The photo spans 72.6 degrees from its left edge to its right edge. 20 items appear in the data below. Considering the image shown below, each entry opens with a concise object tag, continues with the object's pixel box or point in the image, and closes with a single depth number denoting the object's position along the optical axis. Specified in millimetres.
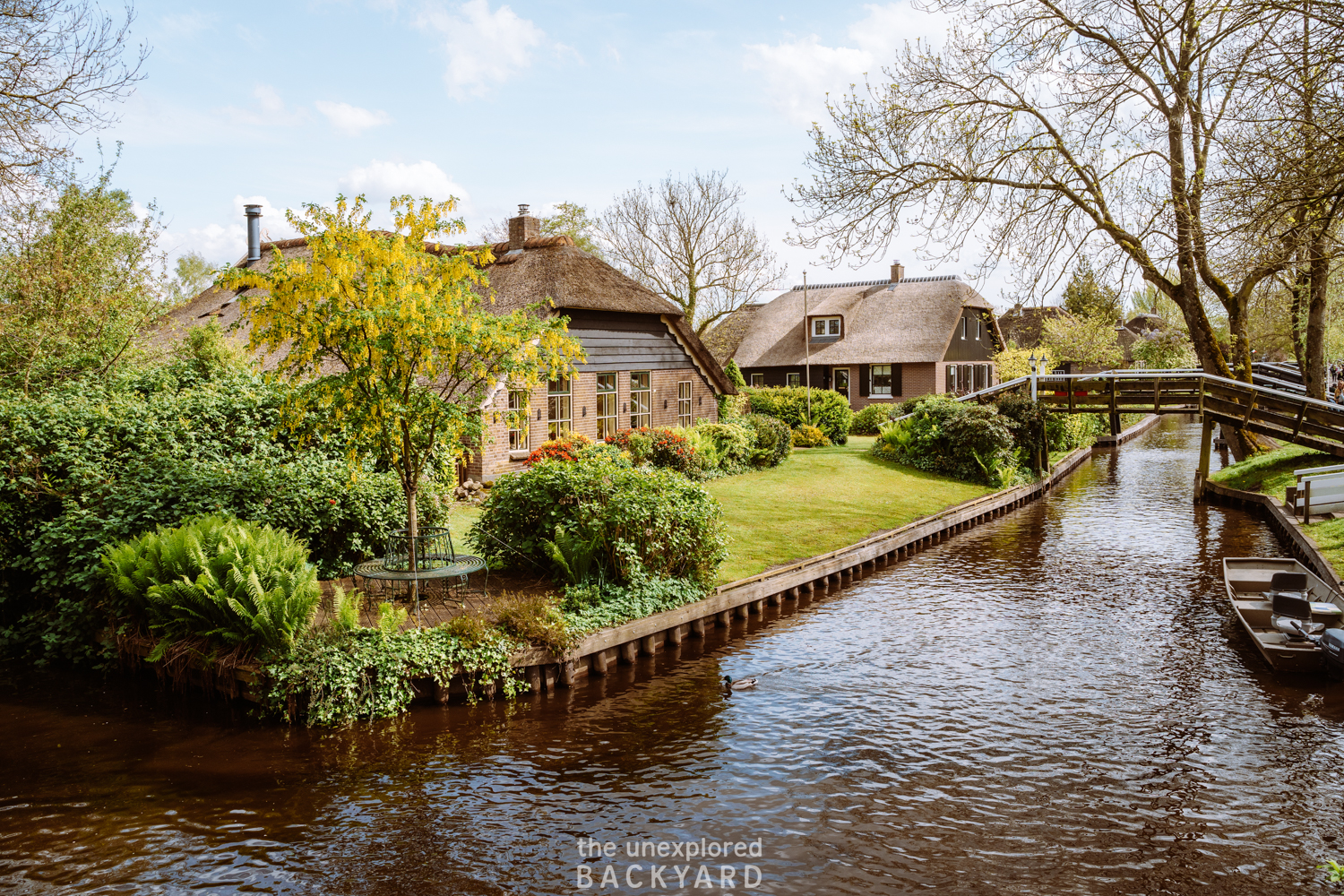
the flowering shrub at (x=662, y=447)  22266
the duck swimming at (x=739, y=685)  10711
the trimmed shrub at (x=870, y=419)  36125
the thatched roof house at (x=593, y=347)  21766
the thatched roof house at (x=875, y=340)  43062
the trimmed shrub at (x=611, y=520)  12016
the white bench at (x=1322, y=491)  17734
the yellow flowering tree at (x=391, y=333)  10469
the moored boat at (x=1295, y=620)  10750
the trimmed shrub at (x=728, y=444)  25016
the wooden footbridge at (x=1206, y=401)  21359
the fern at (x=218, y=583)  9500
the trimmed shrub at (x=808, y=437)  31719
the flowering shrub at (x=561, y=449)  19208
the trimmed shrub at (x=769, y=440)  26406
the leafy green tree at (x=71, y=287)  15281
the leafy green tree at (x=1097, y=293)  21803
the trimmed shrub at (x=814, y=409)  32562
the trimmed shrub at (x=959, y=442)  25875
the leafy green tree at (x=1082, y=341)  48938
